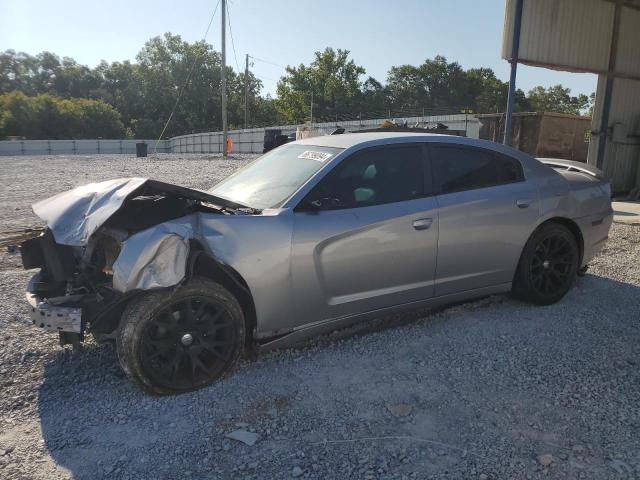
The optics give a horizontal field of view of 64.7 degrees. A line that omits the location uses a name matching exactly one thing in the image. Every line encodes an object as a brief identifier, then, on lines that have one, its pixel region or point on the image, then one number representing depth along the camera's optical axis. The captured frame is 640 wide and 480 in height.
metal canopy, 10.04
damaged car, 3.04
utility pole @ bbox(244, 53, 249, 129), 50.66
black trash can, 32.62
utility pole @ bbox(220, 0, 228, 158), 28.22
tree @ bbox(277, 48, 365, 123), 63.75
